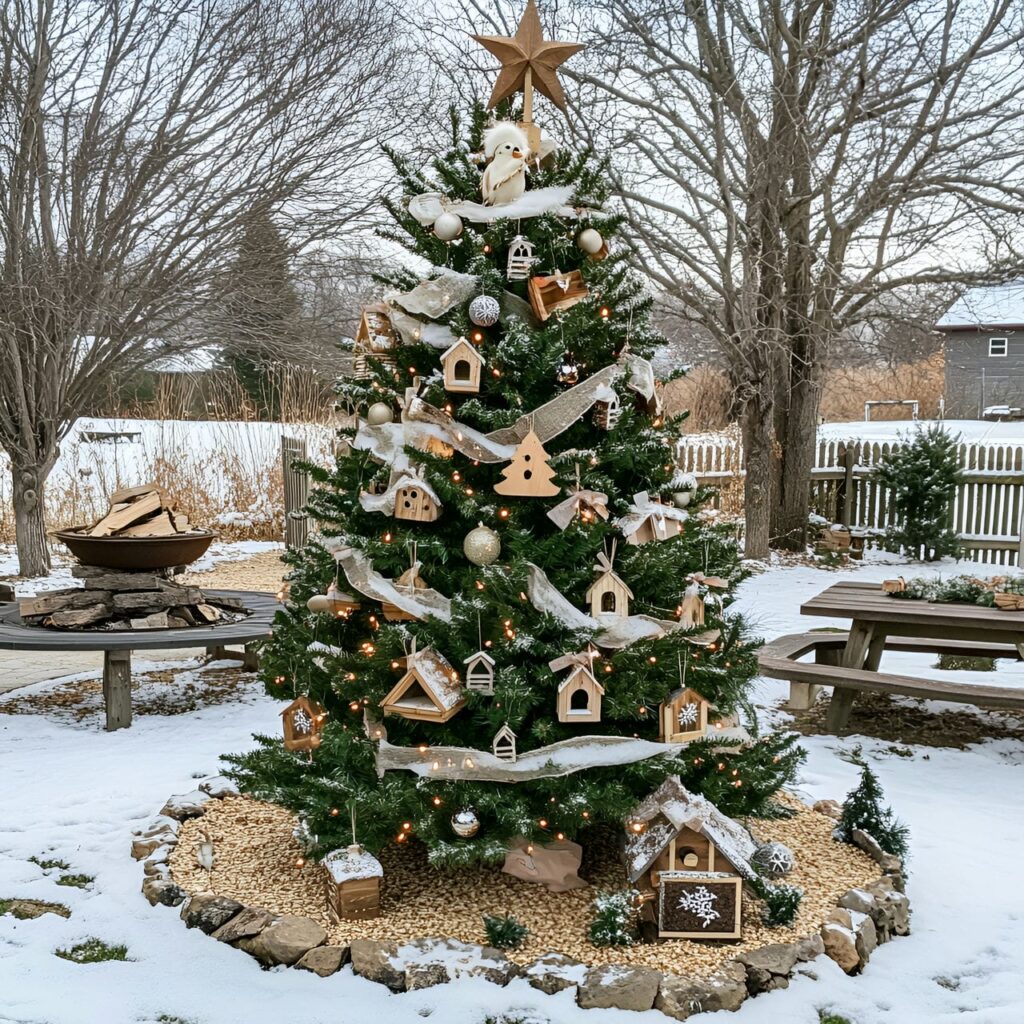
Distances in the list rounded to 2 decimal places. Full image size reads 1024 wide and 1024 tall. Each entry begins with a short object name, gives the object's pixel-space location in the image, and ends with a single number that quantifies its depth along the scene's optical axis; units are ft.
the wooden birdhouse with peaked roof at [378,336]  12.10
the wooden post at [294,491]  42.29
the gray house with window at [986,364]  95.71
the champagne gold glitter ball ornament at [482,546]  10.41
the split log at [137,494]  21.35
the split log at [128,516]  20.48
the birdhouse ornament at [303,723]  11.90
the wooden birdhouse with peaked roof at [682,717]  10.62
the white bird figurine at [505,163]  11.07
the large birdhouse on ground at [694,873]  9.92
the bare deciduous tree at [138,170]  29.40
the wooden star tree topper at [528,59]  11.36
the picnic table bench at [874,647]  17.78
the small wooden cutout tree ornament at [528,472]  10.39
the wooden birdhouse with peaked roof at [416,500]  10.54
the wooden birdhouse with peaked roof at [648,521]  10.68
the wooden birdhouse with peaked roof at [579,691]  10.23
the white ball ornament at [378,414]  11.73
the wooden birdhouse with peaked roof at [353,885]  10.11
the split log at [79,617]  19.63
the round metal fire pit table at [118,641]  18.21
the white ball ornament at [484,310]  10.79
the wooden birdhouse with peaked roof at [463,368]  10.69
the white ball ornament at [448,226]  11.12
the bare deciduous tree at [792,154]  33.88
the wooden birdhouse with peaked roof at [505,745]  10.13
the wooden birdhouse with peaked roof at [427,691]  10.05
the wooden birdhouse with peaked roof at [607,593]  10.61
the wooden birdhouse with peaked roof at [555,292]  10.93
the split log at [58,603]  20.11
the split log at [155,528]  20.58
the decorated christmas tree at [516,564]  10.32
